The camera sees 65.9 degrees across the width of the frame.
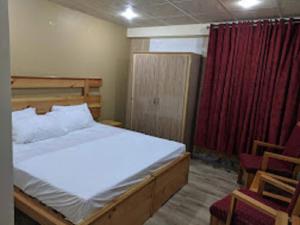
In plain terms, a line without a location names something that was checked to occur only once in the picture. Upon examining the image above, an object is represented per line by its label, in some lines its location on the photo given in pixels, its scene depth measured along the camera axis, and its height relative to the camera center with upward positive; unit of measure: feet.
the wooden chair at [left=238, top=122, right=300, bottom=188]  8.73 -3.10
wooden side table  13.87 -2.97
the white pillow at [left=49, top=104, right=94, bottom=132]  10.71 -2.16
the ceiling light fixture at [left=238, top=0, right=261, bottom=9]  8.93 +3.13
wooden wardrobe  12.92 -0.93
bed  5.88 -2.95
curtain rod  10.34 +3.00
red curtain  10.59 -0.12
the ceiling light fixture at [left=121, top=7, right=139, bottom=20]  11.34 +3.15
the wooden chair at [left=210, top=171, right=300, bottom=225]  5.53 -3.25
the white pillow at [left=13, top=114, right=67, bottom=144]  8.86 -2.40
